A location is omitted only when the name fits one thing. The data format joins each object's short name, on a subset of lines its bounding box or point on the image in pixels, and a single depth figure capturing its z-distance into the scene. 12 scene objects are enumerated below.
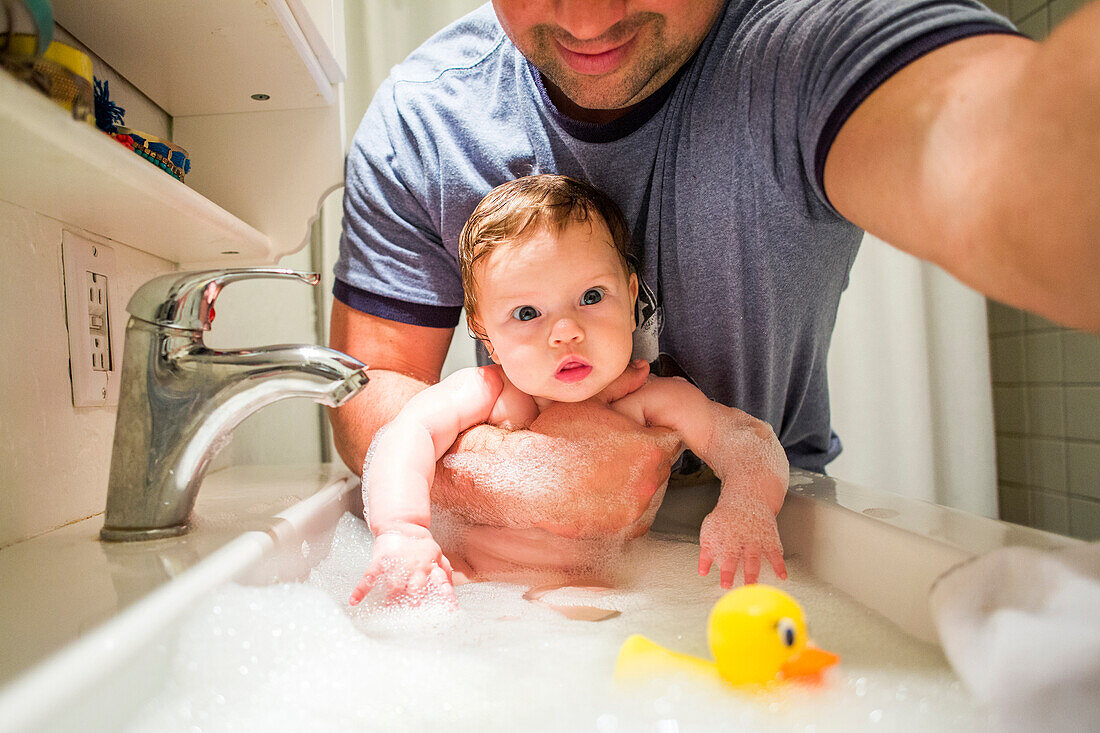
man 0.39
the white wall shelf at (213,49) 0.70
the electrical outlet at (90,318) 0.74
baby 0.78
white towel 0.34
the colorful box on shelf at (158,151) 0.65
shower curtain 1.71
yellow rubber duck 0.43
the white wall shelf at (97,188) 0.45
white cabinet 0.53
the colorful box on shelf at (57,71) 0.44
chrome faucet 0.65
